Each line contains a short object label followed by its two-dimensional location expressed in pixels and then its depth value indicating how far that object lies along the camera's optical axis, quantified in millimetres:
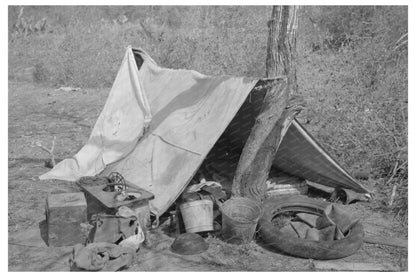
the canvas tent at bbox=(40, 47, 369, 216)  4938
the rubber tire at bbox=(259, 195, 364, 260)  3992
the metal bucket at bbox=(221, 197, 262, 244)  4215
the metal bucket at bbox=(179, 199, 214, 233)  4328
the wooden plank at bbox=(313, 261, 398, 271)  3881
